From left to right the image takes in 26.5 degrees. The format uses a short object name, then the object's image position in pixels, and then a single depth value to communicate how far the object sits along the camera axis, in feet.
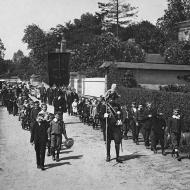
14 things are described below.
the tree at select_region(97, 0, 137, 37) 240.32
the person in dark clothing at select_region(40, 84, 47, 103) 122.52
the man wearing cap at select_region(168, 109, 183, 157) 44.04
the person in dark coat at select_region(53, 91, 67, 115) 66.06
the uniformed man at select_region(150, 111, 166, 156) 46.14
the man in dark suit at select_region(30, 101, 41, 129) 52.75
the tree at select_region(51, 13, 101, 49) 286.27
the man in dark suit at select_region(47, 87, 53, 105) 112.14
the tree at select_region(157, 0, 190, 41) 253.03
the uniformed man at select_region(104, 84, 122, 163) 41.29
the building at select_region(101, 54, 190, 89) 109.36
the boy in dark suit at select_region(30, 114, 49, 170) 38.37
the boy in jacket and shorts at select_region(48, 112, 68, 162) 42.14
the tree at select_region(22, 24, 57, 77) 248.73
